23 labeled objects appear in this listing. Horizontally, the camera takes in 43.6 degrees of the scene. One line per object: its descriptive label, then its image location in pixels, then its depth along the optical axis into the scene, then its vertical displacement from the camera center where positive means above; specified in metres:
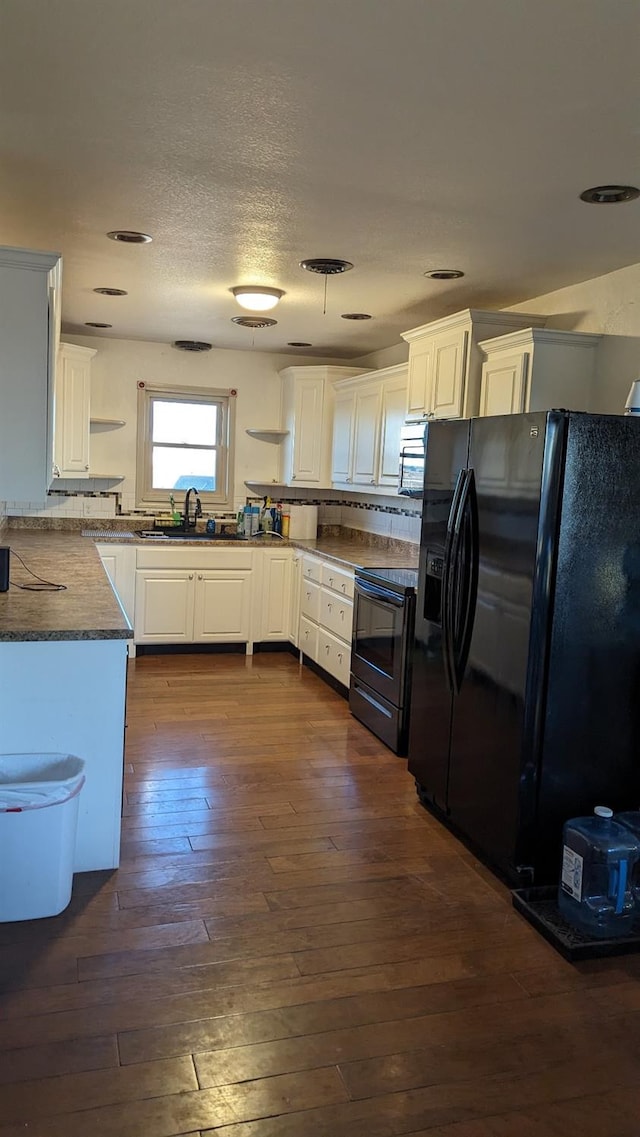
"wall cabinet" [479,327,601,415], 3.63 +0.59
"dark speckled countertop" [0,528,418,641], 2.77 -0.49
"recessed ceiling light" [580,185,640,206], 2.67 +1.04
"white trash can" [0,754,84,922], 2.48 -1.16
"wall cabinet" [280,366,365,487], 6.36 +0.53
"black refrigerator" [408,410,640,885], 2.72 -0.46
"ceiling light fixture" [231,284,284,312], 4.38 +1.03
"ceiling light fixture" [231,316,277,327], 5.13 +1.05
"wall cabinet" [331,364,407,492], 5.18 +0.43
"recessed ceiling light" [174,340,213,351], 6.42 +1.10
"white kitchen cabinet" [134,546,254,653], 5.96 -0.86
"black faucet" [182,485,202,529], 6.59 -0.24
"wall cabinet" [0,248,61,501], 2.96 +0.39
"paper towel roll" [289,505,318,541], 6.62 -0.28
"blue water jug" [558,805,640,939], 2.59 -1.22
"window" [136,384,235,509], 6.62 +0.32
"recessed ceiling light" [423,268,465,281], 3.81 +1.06
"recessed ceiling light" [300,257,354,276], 3.76 +1.06
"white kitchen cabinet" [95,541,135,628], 5.84 -0.64
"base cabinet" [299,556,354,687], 5.11 -0.86
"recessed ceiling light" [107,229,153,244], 3.49 +1.07
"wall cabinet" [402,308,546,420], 4.04 +0.72
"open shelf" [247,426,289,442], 6.81 +0.44
